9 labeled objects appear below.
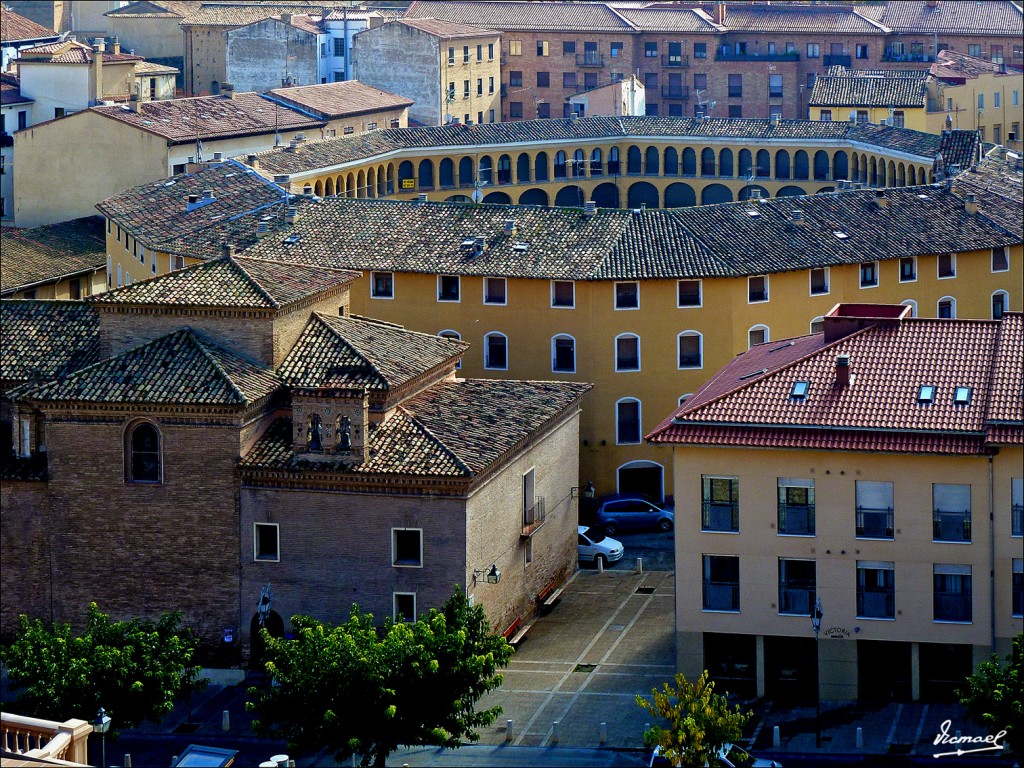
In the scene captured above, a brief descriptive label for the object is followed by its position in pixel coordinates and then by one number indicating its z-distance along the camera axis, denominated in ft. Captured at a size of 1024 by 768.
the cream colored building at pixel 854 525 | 175.83
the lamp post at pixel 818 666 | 172.96
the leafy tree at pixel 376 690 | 161.68
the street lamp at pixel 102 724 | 155.84
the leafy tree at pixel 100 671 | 167.22
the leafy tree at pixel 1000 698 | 153.99
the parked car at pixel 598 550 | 227.40
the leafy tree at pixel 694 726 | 153.07
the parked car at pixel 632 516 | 244.01
